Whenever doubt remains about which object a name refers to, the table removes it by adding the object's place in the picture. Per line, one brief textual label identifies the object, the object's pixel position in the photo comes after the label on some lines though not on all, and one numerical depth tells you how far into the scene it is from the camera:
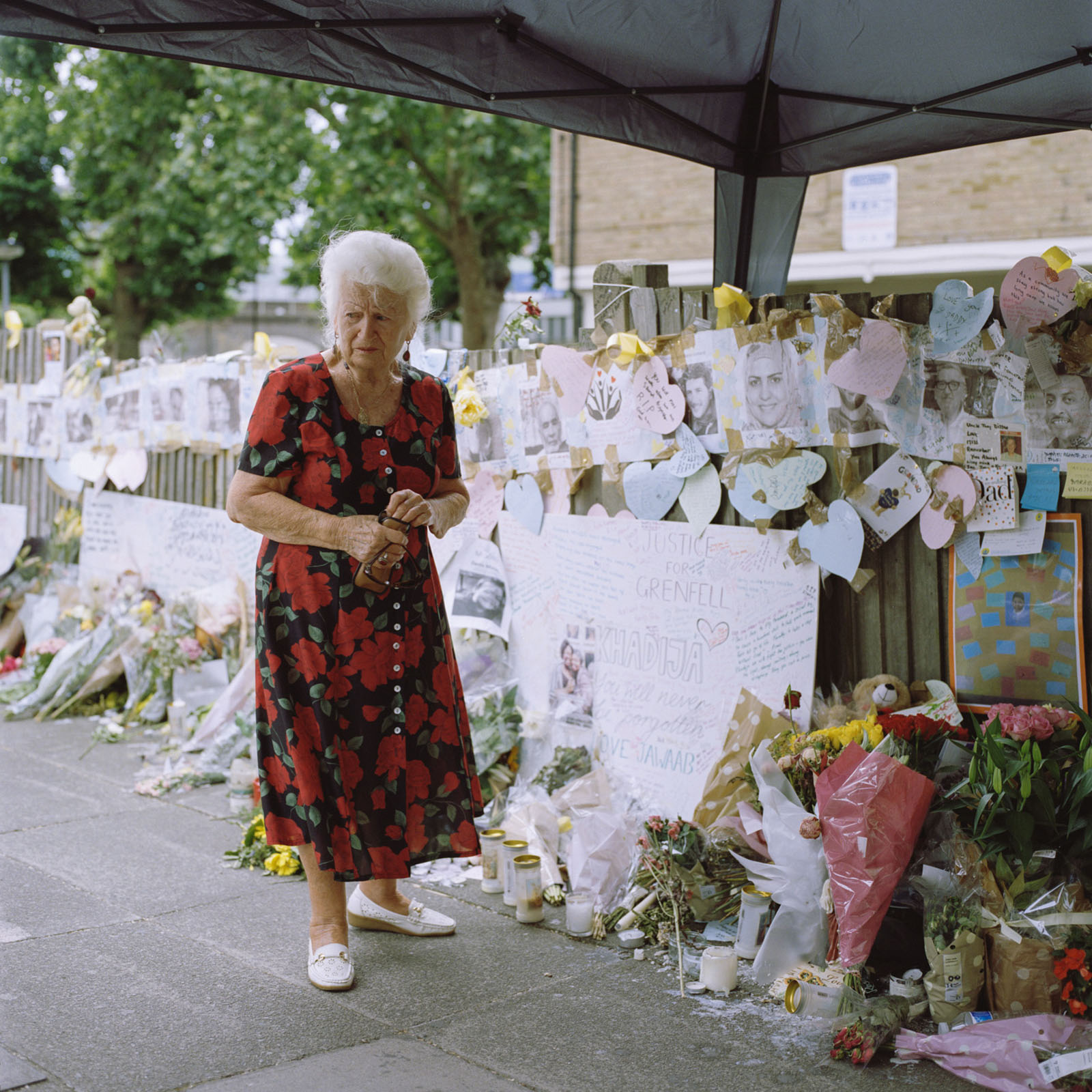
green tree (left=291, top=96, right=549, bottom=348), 15.09
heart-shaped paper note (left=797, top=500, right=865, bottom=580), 3.50
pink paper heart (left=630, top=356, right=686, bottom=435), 3.96
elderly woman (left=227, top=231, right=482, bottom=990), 3.05
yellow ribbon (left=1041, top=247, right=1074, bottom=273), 3.06
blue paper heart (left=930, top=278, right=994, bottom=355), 3.22
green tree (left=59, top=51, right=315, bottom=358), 15.77
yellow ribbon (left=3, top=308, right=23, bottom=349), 7.58
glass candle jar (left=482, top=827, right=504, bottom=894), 3.89
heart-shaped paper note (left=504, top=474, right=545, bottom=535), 4.55
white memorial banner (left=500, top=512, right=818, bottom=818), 3.75
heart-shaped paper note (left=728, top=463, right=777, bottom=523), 3.75
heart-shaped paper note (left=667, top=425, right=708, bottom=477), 3.91
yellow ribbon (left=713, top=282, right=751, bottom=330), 3.72
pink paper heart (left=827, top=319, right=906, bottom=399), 3.35
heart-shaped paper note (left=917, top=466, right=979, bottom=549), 3.27
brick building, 13.26
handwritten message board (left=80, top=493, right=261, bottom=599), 6.20
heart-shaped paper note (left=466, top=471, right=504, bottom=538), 4.78
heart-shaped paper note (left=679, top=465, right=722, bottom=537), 3.89
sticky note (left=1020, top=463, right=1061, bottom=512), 3.15
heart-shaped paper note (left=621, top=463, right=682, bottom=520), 4.03
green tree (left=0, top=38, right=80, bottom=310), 19.36
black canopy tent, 3.40
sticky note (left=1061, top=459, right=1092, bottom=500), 3.10
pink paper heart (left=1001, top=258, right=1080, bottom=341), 3.10
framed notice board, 3.15
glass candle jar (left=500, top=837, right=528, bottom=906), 3.72
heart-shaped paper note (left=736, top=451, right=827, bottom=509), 3.60
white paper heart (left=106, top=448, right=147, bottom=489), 6.76
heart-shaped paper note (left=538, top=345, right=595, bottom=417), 4.32
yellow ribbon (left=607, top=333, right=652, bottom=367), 4.04
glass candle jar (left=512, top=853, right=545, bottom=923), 3.59
